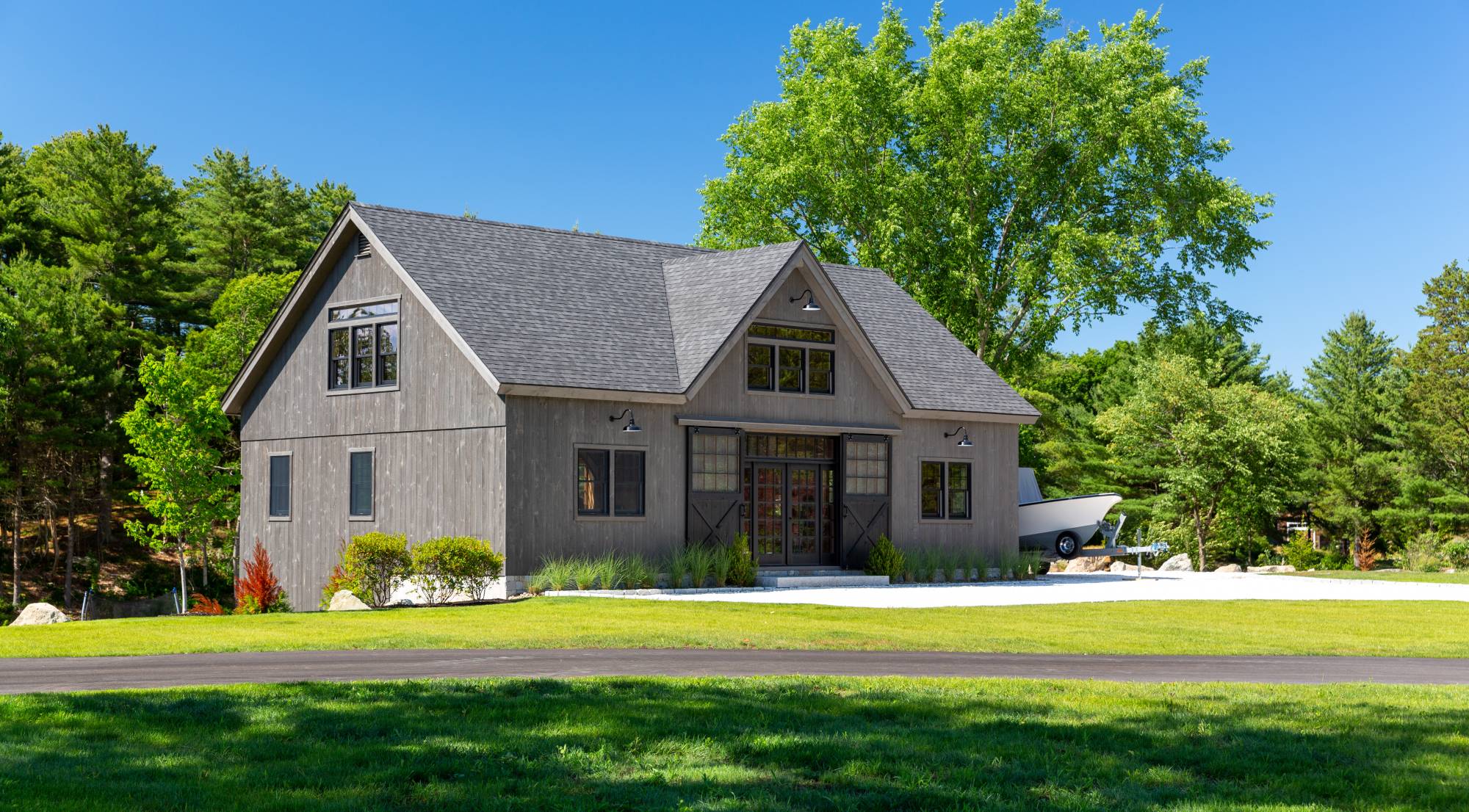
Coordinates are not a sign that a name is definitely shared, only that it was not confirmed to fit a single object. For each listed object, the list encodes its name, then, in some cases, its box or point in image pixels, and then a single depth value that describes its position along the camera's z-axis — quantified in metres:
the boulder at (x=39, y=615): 22.38
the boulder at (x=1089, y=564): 41.31
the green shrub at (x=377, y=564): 24.31
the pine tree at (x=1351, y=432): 60.00
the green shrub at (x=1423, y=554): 44.09
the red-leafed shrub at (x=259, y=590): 29.16
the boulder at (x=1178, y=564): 42.47
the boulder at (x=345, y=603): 23.39
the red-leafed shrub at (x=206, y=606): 29.97
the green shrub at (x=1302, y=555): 45.66
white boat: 37.81
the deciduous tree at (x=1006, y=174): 45.19
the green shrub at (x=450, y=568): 24.05
